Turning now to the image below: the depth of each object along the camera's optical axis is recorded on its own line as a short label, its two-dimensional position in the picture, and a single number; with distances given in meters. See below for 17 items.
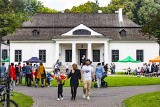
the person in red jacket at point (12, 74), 21.07
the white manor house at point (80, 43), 46.08
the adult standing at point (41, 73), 22.97
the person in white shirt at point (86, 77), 16.28
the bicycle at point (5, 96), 10.33
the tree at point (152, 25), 24.72
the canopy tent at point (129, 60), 43.31
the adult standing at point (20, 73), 25.53
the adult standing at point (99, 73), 21.99
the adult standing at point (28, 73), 23.95
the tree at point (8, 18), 14.98
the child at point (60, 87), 15.98
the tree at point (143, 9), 60.59
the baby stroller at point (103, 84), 22.61
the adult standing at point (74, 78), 15.82
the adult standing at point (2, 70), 21.69
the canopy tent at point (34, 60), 39.36
